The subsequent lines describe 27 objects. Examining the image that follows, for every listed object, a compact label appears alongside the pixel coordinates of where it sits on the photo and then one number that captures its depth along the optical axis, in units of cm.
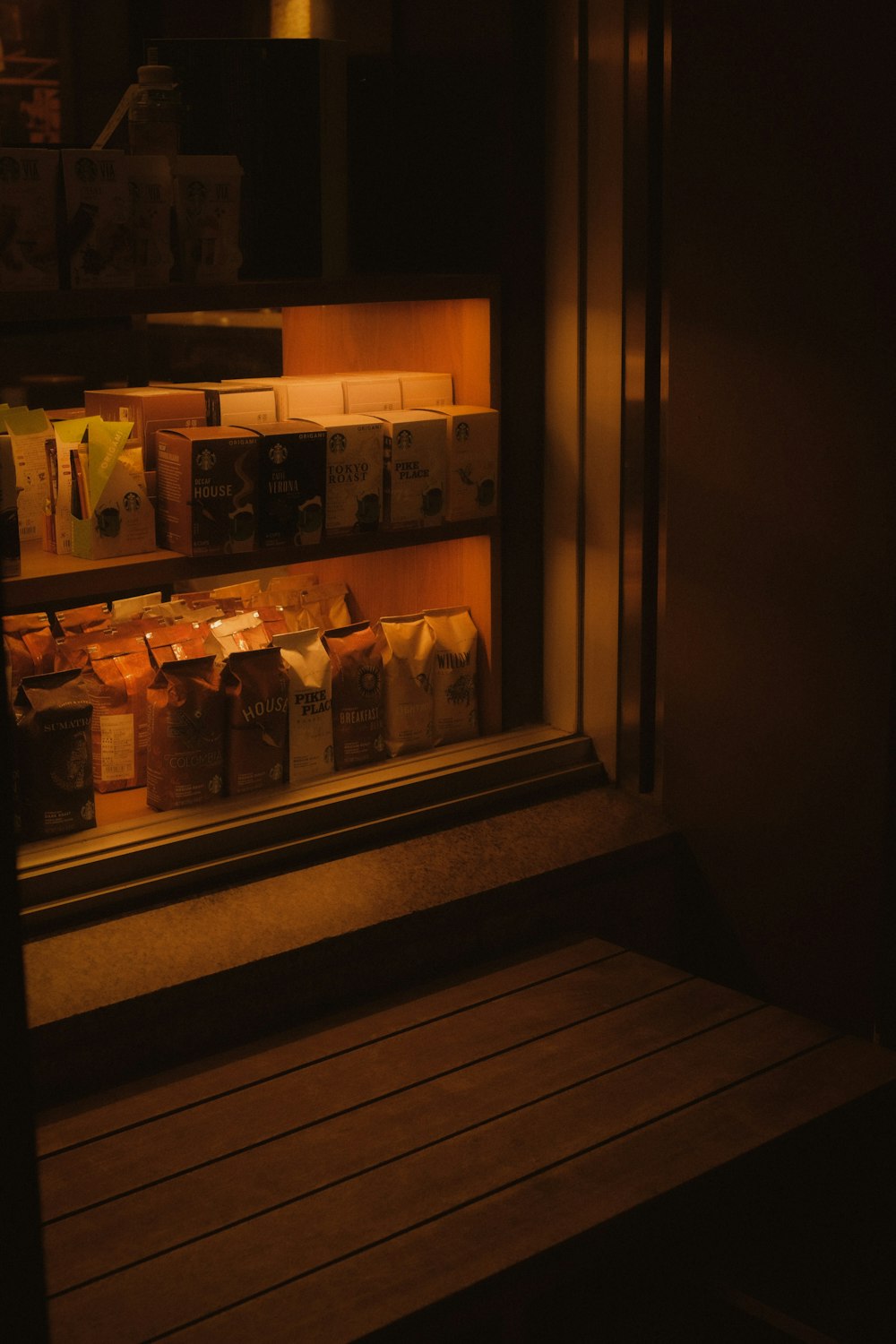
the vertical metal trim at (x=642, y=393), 250
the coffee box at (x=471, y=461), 266
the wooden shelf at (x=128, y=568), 224
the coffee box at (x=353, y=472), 254
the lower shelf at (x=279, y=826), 227
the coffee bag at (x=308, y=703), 258
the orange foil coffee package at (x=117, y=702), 254
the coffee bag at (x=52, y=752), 232
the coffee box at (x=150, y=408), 240
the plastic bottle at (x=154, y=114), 227
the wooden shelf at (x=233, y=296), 212
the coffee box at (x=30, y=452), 233
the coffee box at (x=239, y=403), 248
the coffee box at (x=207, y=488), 234
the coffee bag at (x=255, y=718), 250
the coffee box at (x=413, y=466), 260
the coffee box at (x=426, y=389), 274
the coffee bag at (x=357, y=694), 267
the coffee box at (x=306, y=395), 261
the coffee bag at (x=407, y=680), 274
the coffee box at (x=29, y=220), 211
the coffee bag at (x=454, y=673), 279
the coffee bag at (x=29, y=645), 248
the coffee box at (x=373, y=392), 268
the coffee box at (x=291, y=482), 243
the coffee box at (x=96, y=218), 217
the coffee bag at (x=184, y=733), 245
